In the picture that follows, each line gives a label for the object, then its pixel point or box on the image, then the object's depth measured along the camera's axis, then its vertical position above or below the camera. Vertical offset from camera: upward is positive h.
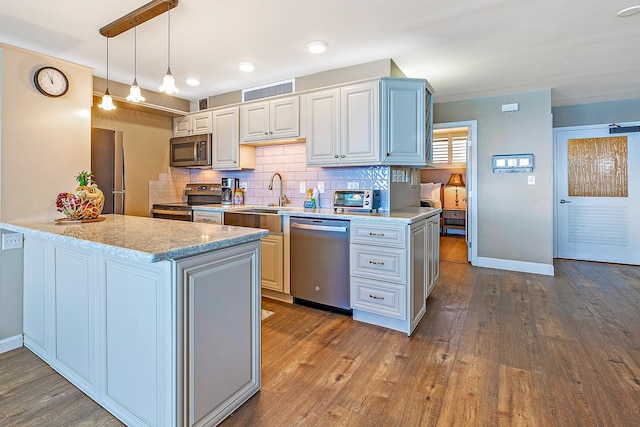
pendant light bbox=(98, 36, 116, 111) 2.49 +0.85
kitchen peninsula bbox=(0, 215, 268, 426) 1.33 -0.48
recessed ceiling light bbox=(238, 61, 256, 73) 3.31 +1.51
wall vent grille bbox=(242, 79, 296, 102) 3.74 +1.46
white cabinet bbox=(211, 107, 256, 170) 3.98 +0.83
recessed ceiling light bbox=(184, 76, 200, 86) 3.75 +1.54
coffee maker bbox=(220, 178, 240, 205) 4.27 +0.32
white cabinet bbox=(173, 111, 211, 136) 4.27 +1.20
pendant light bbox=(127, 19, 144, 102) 2.22 +1.46
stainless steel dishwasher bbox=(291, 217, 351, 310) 2.80 -0.43
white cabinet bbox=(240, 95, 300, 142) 3.47 +1.04
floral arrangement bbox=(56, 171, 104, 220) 2.12 +0.07
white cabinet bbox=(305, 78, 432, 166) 2.97 +0.83
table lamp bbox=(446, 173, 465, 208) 7.51 +0.74
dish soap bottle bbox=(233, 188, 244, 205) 4.23 +0.19
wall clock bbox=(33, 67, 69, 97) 2.32 +0.96
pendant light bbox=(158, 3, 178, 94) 2.09 +0.83
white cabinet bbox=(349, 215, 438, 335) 2.49 -0.48
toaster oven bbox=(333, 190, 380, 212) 3.04 +0.12
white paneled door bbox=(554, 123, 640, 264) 4.72 +0.27
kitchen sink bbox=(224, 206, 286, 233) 3.18 -0.07
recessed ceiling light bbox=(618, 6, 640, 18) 2.32 +1.44
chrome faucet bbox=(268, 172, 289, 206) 3.91 +0.18
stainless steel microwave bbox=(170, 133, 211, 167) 4.23 +0.83
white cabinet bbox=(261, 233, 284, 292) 3.19 -0.49
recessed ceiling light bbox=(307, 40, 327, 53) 2.82 +1.46
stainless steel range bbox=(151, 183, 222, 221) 3.98 +0.15
